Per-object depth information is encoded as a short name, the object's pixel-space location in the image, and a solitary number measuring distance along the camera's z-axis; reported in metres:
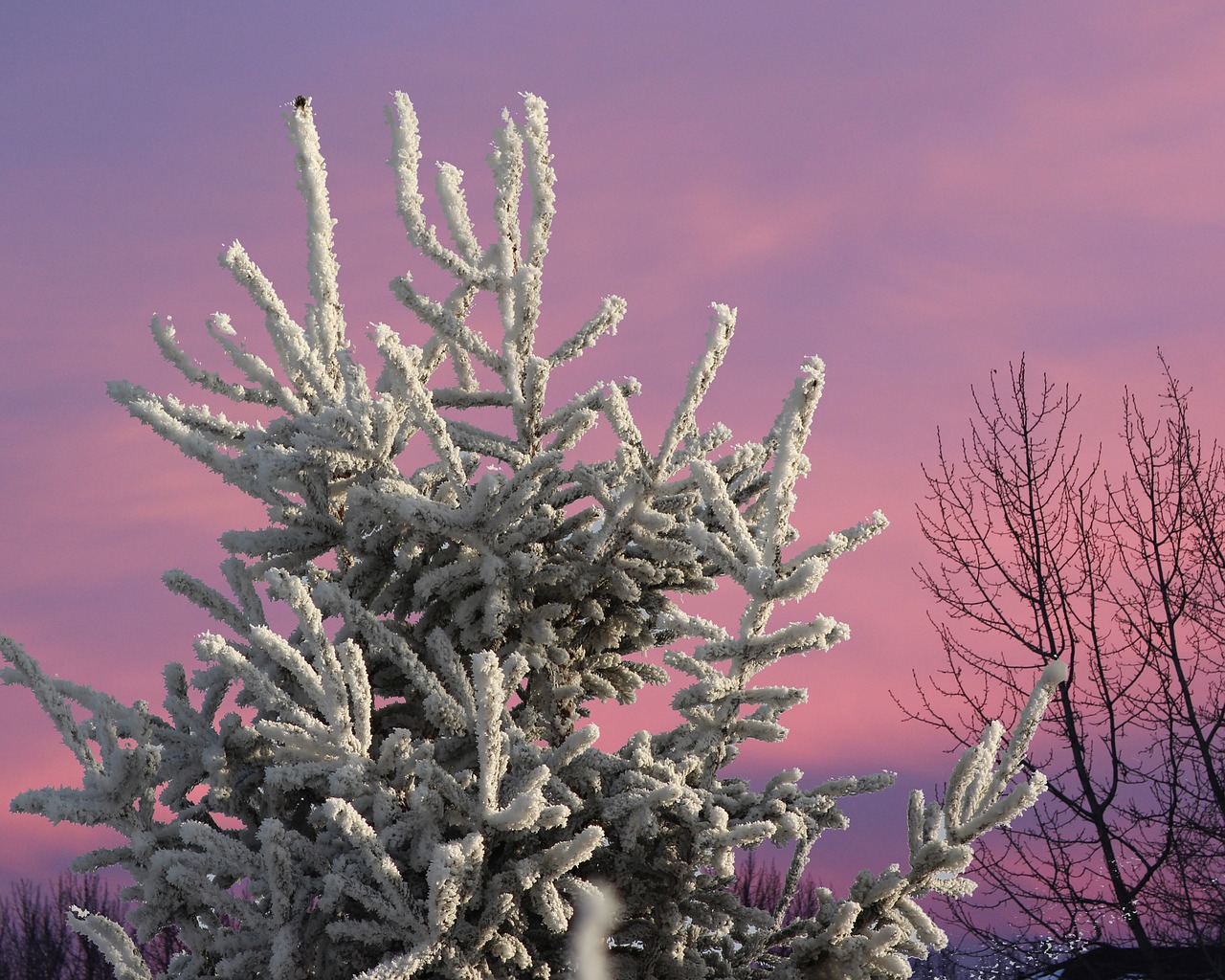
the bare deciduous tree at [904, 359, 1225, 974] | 11.59
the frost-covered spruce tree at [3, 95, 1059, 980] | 3.69
